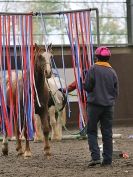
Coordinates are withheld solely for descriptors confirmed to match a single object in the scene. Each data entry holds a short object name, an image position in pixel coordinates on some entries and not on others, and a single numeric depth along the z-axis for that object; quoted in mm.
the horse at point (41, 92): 15914
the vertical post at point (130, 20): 30817
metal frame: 16316
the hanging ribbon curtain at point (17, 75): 16135
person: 13385
